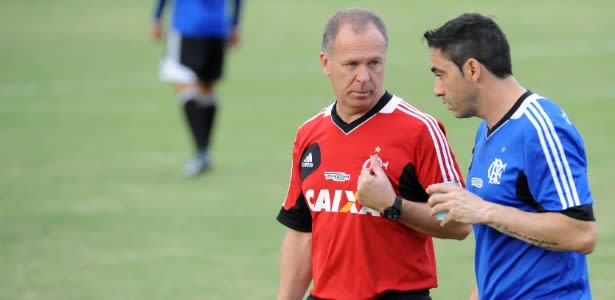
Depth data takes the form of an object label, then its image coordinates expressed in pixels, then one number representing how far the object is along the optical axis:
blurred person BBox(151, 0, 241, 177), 28.17
